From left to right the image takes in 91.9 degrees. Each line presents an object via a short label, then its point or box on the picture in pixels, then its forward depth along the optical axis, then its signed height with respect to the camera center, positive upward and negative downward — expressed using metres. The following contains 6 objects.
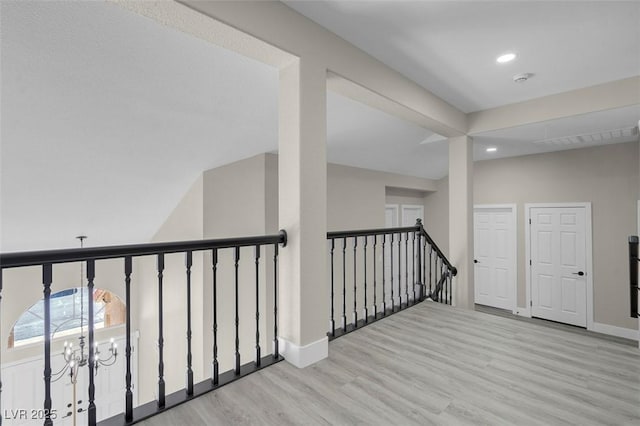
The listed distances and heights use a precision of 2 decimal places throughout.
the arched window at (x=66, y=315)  5.07 -1.78
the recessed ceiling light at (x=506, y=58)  2.70 +1.38
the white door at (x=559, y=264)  5.18 -0.90
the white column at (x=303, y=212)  2.15 +0.02
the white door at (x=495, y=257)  5.99 -0.88
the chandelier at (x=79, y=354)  4.06 -1.87
